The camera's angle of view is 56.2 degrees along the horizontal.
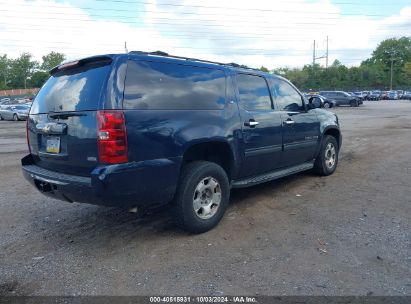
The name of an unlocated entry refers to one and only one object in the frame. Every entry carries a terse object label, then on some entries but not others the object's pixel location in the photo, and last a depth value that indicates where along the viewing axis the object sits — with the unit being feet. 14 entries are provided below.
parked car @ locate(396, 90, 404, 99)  216.99
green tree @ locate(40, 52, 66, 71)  379.76
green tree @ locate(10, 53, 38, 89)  378.32
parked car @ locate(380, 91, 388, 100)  215.02
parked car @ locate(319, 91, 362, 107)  133.90
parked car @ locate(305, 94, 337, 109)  129.52
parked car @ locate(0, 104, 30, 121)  95.02
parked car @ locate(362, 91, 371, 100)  212.84
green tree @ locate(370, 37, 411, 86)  367.04
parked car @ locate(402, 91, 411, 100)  208.37
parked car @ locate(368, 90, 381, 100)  210.18
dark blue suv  11.78
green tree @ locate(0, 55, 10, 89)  375.45
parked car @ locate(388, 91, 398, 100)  213.44
